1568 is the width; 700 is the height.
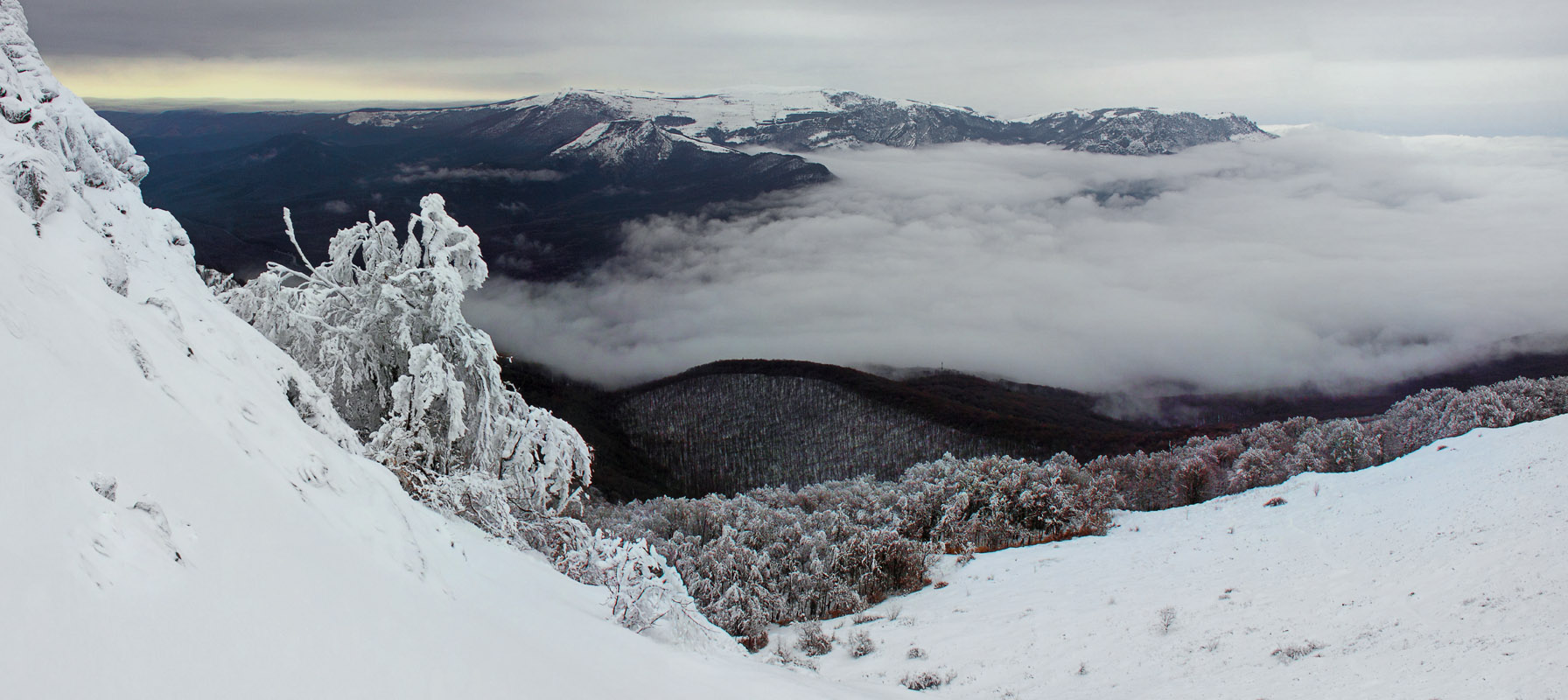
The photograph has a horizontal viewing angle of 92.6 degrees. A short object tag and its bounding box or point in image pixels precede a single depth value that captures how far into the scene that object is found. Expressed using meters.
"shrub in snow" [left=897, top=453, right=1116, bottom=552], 25.61
